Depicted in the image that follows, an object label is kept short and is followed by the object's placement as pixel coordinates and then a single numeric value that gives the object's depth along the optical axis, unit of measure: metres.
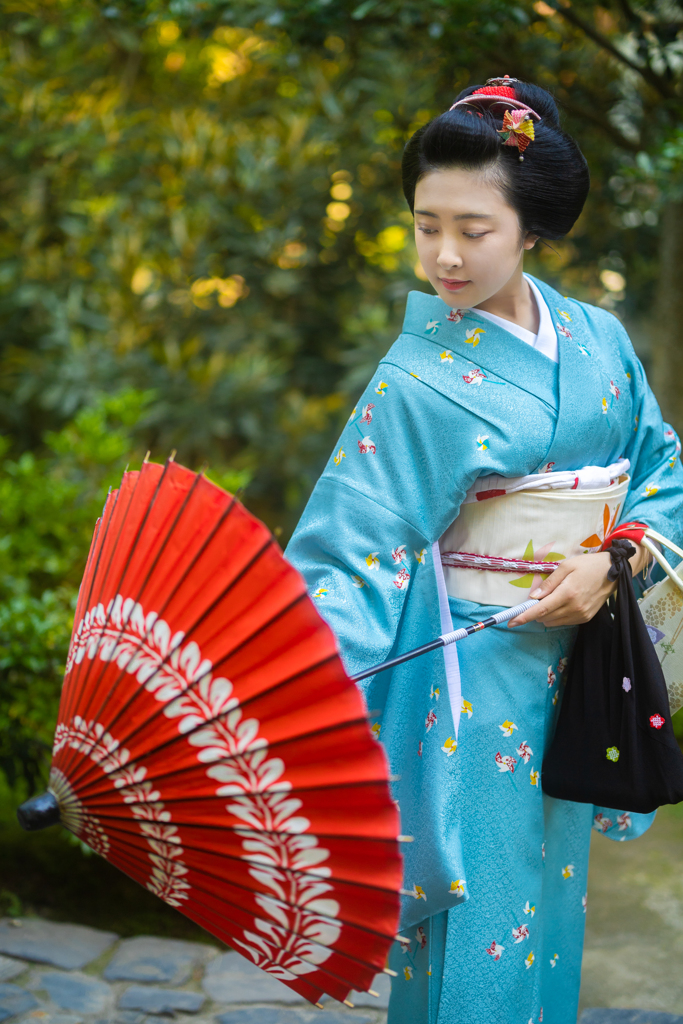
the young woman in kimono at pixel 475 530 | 4.75
